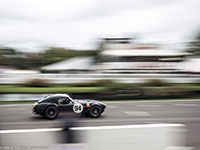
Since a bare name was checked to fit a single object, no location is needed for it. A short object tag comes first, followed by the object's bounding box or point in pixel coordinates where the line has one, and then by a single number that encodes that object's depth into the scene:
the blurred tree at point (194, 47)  53.72
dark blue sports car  9.66
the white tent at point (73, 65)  32.81
